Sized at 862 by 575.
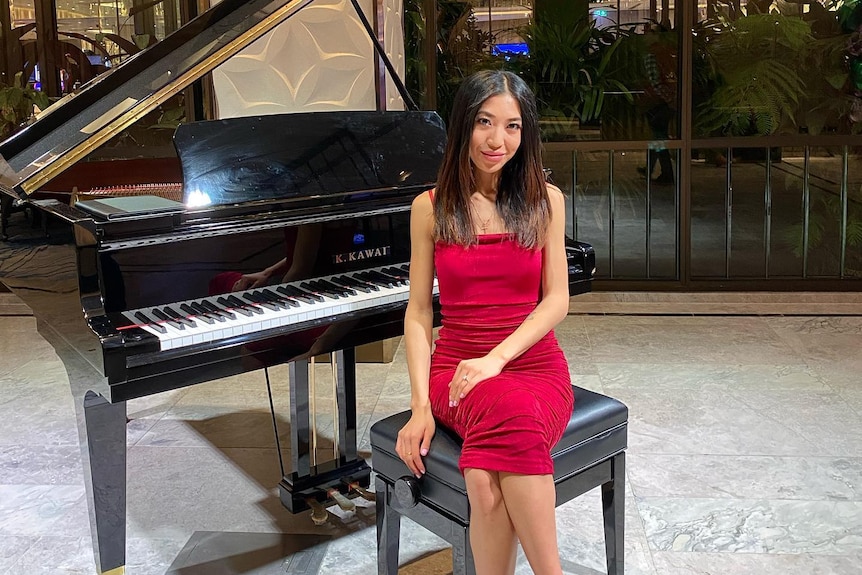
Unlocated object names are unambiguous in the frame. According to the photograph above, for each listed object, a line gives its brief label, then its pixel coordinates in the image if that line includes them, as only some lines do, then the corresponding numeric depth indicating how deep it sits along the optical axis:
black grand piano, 2.20
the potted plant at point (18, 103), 5.80
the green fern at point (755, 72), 5.41
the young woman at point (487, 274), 2.11
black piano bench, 2.04
